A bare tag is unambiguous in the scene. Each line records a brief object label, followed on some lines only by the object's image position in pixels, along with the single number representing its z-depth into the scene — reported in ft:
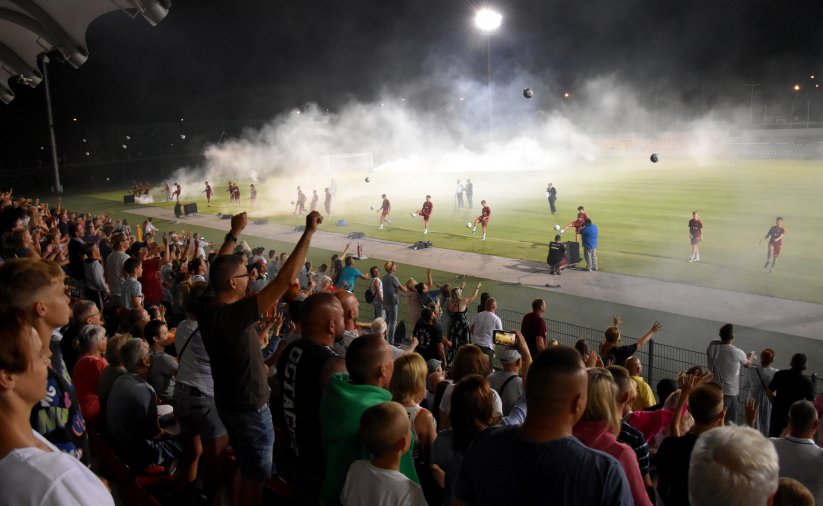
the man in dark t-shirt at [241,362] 12.99
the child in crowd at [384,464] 9.87
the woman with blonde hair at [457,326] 37.04
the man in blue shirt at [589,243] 65.46
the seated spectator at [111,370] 16.99
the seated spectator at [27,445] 6.22
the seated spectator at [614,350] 29.22
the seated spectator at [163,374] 19.27
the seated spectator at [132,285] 32.17
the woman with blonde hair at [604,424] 10.36
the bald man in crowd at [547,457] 7.98
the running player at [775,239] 62.69
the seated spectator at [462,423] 12.05
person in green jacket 11.01
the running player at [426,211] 91.56
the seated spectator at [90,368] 16.87
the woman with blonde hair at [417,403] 12.58
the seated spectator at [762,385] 28.94
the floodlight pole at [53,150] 142.00
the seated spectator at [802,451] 15.11
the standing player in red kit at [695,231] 68.33
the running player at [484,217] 84.88
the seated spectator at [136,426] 16.02
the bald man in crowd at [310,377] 12.56
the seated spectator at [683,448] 13.56
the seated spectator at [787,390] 26.43
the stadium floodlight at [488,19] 148.77
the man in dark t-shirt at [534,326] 33.17
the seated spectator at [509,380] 17.51
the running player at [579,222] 73.60
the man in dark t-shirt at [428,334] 30.73
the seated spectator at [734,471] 8.03
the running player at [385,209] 98.37
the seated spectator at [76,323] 21.52
